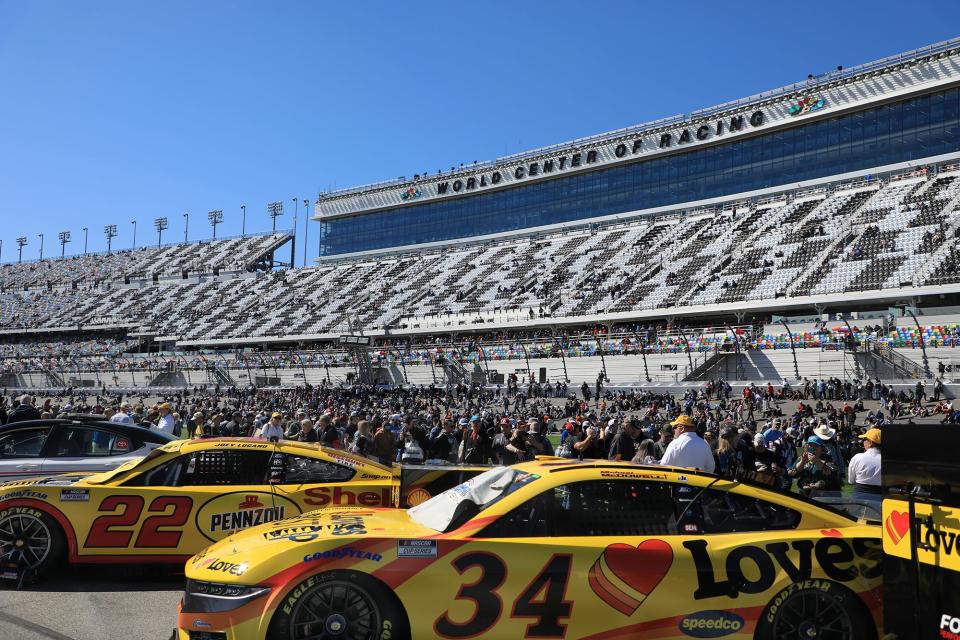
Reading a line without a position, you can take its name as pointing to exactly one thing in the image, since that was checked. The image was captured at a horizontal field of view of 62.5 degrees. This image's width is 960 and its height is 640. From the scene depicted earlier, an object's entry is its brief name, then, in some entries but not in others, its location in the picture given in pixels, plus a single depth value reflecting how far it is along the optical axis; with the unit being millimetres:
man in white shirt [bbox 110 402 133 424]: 13598
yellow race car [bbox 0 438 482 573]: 6711
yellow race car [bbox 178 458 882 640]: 4426
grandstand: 38344
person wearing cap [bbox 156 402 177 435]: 12461
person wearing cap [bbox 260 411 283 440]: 12820
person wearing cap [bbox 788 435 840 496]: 9344
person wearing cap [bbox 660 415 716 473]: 7426
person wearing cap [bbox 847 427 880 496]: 7211
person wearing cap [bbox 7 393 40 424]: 12898
